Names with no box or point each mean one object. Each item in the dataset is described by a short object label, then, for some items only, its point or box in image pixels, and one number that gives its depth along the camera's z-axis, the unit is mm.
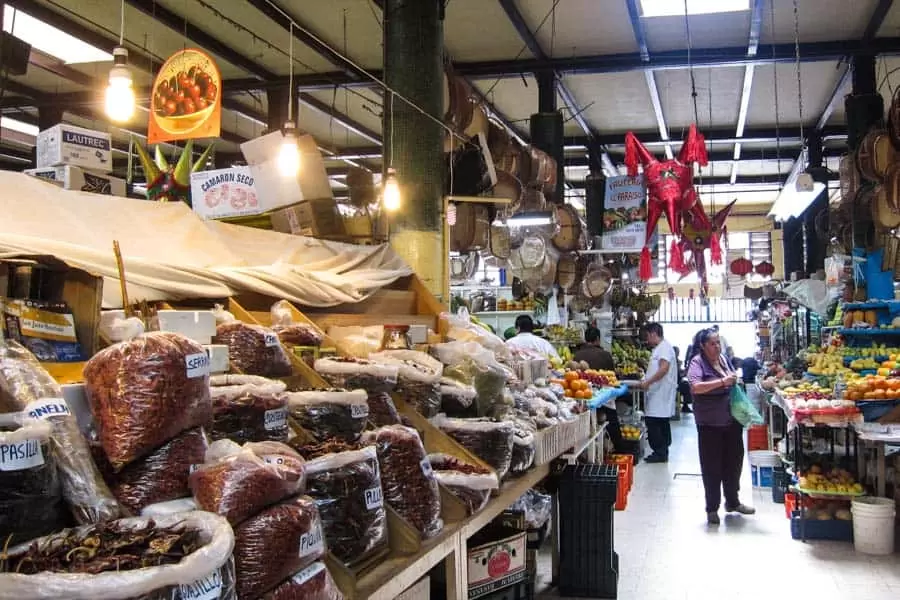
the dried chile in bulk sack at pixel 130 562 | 1360
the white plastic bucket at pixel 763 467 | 8297
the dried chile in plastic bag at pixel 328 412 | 2807
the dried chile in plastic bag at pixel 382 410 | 3212
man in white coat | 10258
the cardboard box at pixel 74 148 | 3853
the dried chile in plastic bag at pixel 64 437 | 1761
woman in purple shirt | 6809
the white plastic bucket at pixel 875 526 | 5957
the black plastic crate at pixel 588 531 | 4973
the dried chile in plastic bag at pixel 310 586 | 1946
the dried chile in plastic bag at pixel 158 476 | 1937
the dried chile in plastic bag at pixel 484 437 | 3723
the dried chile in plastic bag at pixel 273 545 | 1877
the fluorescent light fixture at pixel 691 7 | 8070
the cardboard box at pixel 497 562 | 4004
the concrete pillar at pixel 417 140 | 6504
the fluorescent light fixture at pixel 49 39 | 7509
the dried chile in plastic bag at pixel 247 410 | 2416
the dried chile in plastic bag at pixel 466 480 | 3236
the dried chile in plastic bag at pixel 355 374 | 3230
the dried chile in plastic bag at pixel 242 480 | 1889
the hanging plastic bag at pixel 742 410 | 6691
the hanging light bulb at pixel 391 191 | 5781
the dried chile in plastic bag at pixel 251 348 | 2955
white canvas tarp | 3111
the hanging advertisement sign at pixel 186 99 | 4934
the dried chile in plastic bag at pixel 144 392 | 1959
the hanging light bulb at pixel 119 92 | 4148
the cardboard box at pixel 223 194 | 5406
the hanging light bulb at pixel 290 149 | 4828
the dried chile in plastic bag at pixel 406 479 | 2840
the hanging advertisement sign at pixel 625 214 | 11031
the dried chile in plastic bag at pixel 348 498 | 2363
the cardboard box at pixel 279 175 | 5230
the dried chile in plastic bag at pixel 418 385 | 3639
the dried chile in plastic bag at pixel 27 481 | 1545
